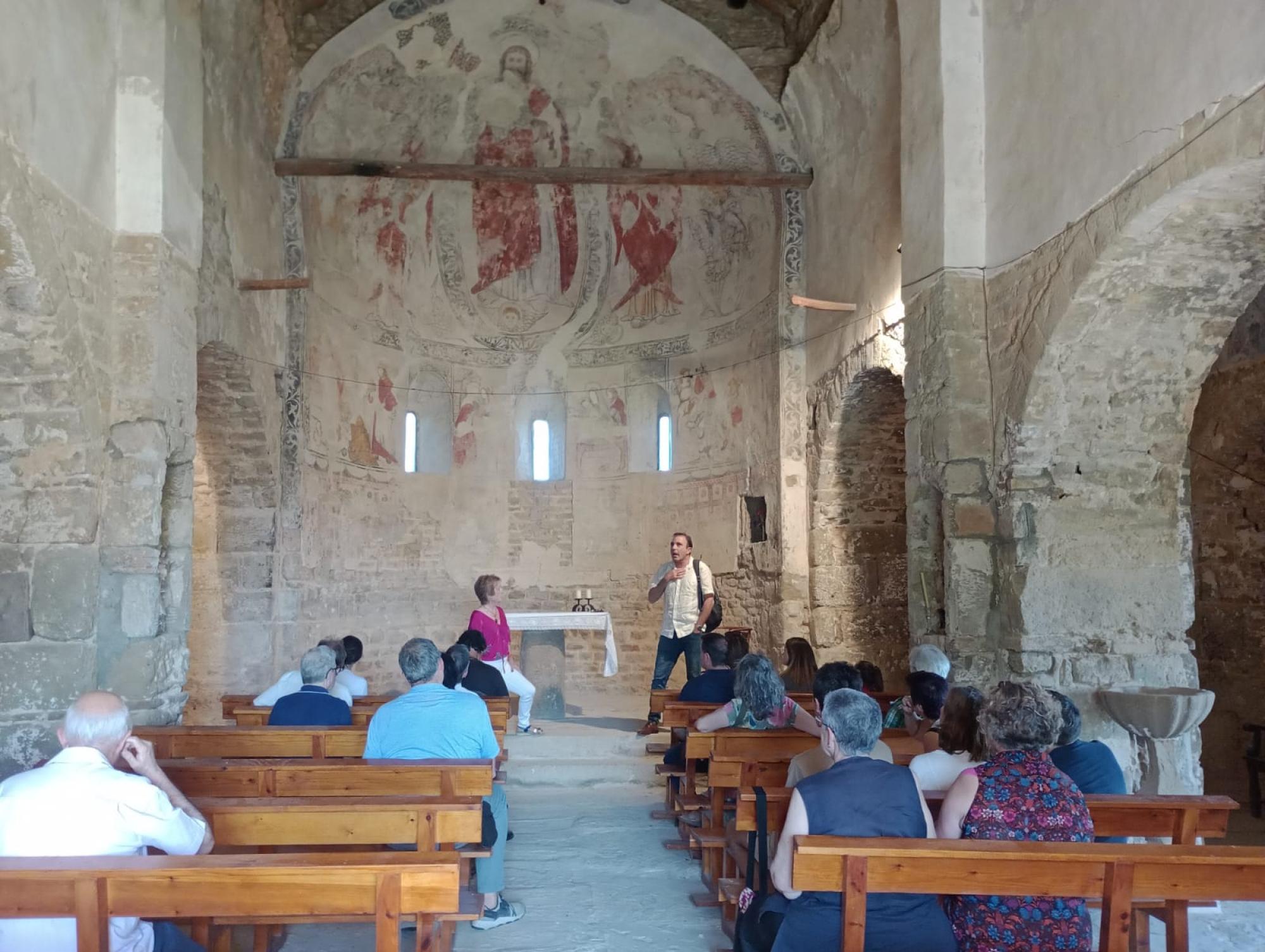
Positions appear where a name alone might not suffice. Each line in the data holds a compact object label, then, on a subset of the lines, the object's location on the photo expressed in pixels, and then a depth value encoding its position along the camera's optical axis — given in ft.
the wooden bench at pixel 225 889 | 9.52
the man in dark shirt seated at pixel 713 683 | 23.59
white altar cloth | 35.78
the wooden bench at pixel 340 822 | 13.00
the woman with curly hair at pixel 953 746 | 13.10
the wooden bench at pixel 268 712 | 22.15
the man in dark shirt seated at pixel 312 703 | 19.19
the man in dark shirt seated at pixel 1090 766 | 14.10
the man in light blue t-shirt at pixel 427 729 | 15.90
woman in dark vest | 10.61
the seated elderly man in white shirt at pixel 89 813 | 10.23
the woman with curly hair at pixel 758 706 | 17.53
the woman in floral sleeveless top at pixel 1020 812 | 10.90
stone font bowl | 18.97
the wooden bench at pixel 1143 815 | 13.30
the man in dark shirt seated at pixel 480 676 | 24.12
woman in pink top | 26.32
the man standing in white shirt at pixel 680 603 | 31.50
